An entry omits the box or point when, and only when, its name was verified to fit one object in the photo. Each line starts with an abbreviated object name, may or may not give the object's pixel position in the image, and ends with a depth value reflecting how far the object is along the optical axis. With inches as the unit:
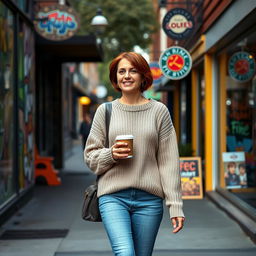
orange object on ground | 519.5
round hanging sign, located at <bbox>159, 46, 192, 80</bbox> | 414.9
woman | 139.3
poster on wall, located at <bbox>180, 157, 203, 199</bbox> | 410.6
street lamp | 560.4
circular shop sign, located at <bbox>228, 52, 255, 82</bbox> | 325.6
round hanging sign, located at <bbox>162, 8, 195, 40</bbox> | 430.3
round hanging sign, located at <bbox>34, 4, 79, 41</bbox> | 450.3
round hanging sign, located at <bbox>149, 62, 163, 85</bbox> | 788.6
